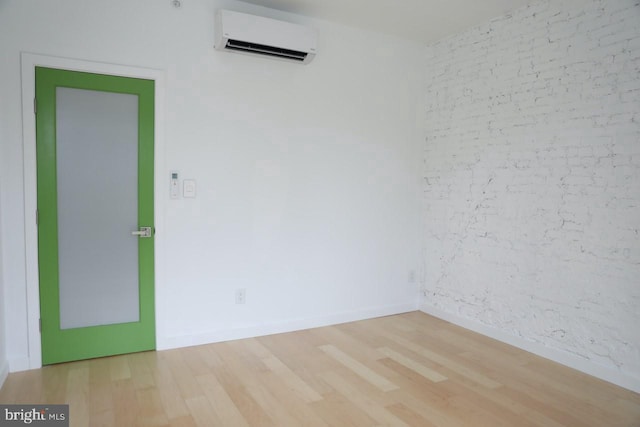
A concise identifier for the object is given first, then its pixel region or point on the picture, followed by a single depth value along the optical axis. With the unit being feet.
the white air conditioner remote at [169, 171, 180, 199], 11.60
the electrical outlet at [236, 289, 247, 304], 12.72
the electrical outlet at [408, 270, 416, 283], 16.12
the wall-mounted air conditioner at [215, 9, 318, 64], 11.29
